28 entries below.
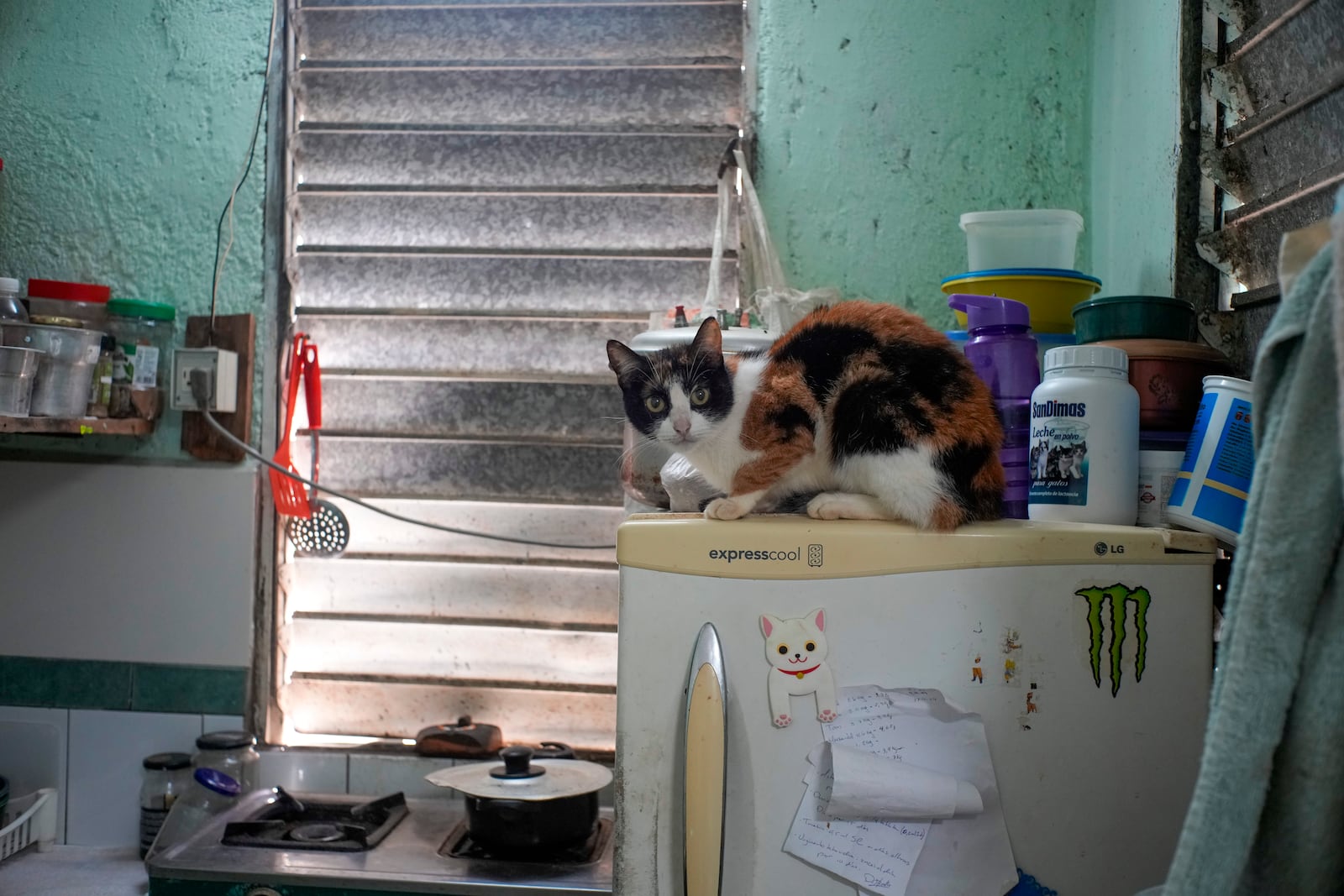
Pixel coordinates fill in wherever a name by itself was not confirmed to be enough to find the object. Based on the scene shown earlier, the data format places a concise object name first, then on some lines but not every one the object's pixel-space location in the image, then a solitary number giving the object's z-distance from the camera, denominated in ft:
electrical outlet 5.72
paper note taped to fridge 2.88
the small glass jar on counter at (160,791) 5.58
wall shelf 4.96
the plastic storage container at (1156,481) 3.56
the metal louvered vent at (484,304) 5.92
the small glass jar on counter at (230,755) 5.49
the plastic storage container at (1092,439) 3.52
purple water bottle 4.00
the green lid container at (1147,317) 3.88
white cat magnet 2.98
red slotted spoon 5.82
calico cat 3.40
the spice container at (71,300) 5.47
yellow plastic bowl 4.62
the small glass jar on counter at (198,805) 5.28
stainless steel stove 4.49
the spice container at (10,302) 5.03
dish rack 5.56
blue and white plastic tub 3.24
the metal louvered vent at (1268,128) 3.43
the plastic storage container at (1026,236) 4.81
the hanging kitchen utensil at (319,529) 5.91
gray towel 1.92
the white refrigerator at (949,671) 2.97
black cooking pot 4.71
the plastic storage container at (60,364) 5.16
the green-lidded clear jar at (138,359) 5.76
